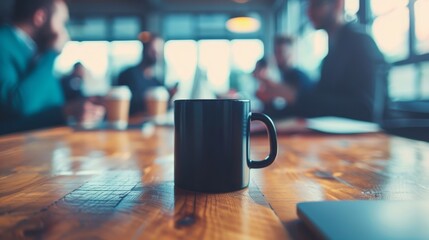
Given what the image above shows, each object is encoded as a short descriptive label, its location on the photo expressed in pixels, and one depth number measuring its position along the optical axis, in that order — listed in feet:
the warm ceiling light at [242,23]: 16.44
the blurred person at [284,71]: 8.04
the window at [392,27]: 7.95
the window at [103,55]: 24.22
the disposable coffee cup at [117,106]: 4.71
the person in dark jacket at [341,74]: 5.79
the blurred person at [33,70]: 5.18
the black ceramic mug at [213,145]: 1.37
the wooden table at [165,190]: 1.00
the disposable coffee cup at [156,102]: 6.35
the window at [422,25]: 7.09
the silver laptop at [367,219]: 0.83
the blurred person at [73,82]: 12.46
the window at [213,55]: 24.57
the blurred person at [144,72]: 11.05
